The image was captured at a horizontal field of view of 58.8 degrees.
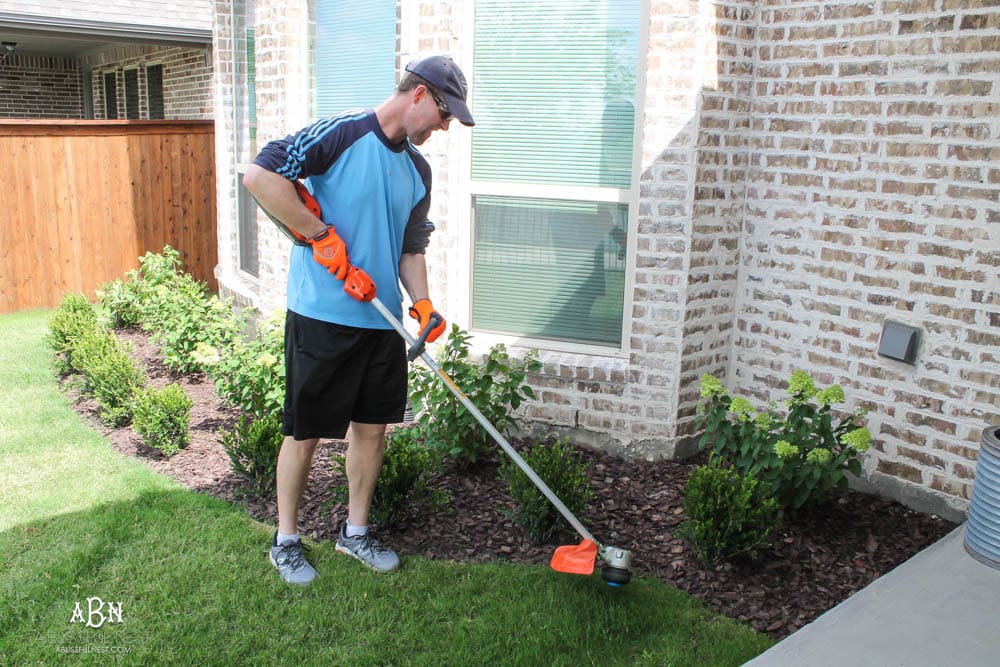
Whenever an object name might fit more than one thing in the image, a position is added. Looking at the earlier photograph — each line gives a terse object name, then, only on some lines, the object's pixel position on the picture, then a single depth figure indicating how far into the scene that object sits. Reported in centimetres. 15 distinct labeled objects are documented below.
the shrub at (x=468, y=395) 477
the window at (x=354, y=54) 598
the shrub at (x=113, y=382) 609
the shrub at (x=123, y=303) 887
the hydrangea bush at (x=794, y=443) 404
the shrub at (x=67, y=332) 739
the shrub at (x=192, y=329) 697
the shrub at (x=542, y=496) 416
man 355
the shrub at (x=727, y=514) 382
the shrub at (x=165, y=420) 554
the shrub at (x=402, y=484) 425
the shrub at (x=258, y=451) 472
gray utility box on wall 440
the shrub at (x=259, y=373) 533
